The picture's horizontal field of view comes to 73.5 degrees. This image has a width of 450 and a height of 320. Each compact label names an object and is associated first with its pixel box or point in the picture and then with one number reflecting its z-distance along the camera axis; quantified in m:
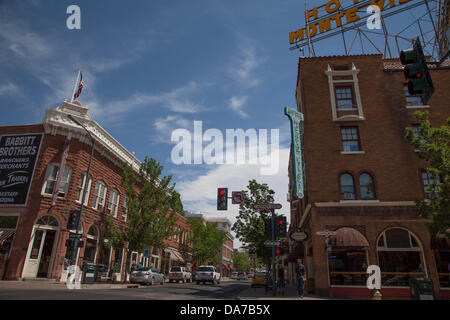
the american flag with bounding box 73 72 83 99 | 27.06
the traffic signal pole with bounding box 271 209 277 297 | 16.62
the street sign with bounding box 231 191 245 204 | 18.51
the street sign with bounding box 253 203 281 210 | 17.31
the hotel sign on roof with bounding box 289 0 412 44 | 23.86
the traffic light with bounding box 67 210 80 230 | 19.08
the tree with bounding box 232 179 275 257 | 31.83
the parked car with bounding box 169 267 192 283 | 35.03
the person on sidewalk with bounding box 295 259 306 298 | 16.17
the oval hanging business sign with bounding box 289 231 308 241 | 19.05
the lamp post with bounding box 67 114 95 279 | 19.15
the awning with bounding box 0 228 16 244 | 21.73
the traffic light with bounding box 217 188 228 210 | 17.17
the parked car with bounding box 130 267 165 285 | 25.31
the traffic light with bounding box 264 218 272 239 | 17.48
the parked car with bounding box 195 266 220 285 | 33.16
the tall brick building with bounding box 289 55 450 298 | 18.23
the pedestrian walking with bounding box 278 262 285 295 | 22.75
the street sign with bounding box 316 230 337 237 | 16.72
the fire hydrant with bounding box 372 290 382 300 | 12.36
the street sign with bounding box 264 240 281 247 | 16.42
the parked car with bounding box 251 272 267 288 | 29.76
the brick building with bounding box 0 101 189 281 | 21.86
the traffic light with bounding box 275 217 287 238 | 17.07
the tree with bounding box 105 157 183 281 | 27.98
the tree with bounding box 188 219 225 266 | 53.22
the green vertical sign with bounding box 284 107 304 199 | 19.67
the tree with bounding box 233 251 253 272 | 120.50
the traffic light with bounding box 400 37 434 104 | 7.54
